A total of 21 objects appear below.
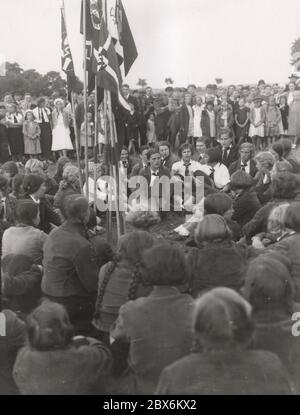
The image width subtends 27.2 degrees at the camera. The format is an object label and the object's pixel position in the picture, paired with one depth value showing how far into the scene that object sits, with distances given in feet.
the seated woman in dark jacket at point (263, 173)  23.25
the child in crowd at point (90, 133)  48.00
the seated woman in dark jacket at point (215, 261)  13.24
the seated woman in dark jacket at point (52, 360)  9.36
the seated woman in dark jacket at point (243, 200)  20.77
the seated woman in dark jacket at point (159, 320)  10.48
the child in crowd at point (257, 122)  55.42
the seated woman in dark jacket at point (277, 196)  17.22
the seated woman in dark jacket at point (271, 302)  10.53
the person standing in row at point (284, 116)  57.20
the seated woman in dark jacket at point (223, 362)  8.20
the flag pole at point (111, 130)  22.58
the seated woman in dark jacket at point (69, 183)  24.16
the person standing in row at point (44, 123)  51.03
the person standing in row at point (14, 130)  48.91
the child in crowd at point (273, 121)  55.88
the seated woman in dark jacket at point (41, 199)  20.24
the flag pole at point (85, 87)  24.71
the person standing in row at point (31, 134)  49.49
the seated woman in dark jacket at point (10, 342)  12.19
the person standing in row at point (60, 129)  51.90
